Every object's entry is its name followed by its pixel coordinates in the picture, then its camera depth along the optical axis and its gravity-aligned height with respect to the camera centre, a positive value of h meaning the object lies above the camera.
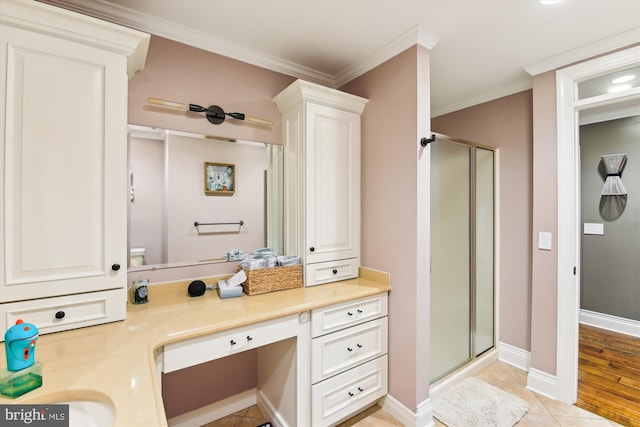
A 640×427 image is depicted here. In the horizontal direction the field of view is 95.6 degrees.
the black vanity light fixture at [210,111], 1.79 +0.68
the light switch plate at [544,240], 2.20 -0.19
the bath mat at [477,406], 1.90 -1.34
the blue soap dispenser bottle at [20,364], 0.84 -0.45
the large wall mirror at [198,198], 1.77 +0.12
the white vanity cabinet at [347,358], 1.68 -0.89
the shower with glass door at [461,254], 2.23 -0.33
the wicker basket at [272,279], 1.83 -0.42
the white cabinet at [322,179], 1.99 +0.26
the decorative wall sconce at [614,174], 3.17 +0.45
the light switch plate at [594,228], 3.35 -0.16
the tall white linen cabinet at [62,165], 1.18 +0.22
